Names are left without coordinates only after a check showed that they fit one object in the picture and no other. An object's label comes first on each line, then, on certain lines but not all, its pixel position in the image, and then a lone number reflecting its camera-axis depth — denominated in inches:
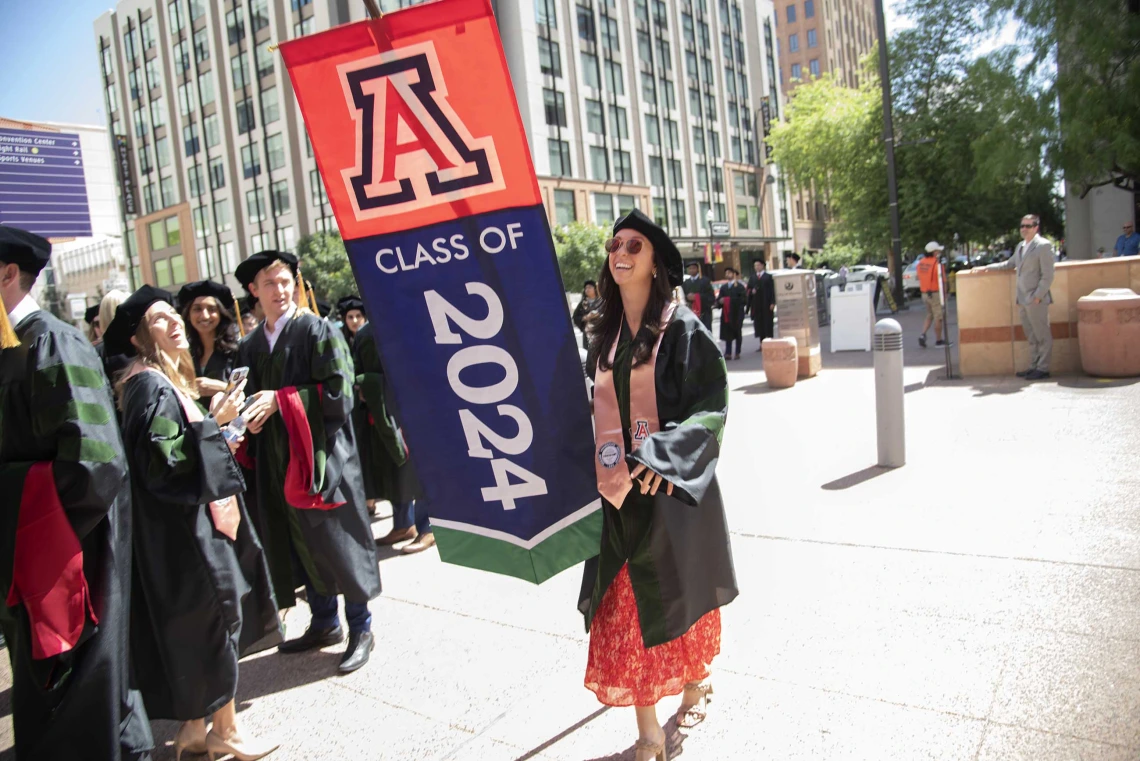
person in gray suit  346.9
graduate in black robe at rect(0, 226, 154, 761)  97.3
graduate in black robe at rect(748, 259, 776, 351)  590.6
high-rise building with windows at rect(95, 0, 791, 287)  1771.7
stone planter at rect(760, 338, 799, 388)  433.1
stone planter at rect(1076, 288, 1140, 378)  335.3
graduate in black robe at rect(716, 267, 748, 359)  582.2
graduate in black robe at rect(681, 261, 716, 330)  598.5
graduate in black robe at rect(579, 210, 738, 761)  106.3
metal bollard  246.8
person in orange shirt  477.4
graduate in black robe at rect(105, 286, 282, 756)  114.6
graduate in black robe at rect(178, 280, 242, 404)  178.7
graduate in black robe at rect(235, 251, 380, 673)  144.9
